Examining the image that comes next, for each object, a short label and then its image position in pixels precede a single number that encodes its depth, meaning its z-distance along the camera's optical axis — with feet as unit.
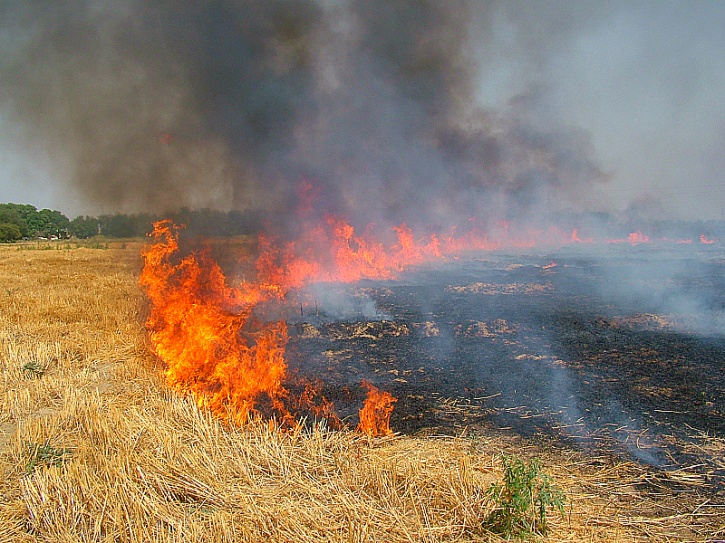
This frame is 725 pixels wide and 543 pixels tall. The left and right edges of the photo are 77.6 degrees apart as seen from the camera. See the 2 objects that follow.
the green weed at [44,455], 14.45
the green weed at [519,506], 11.14
